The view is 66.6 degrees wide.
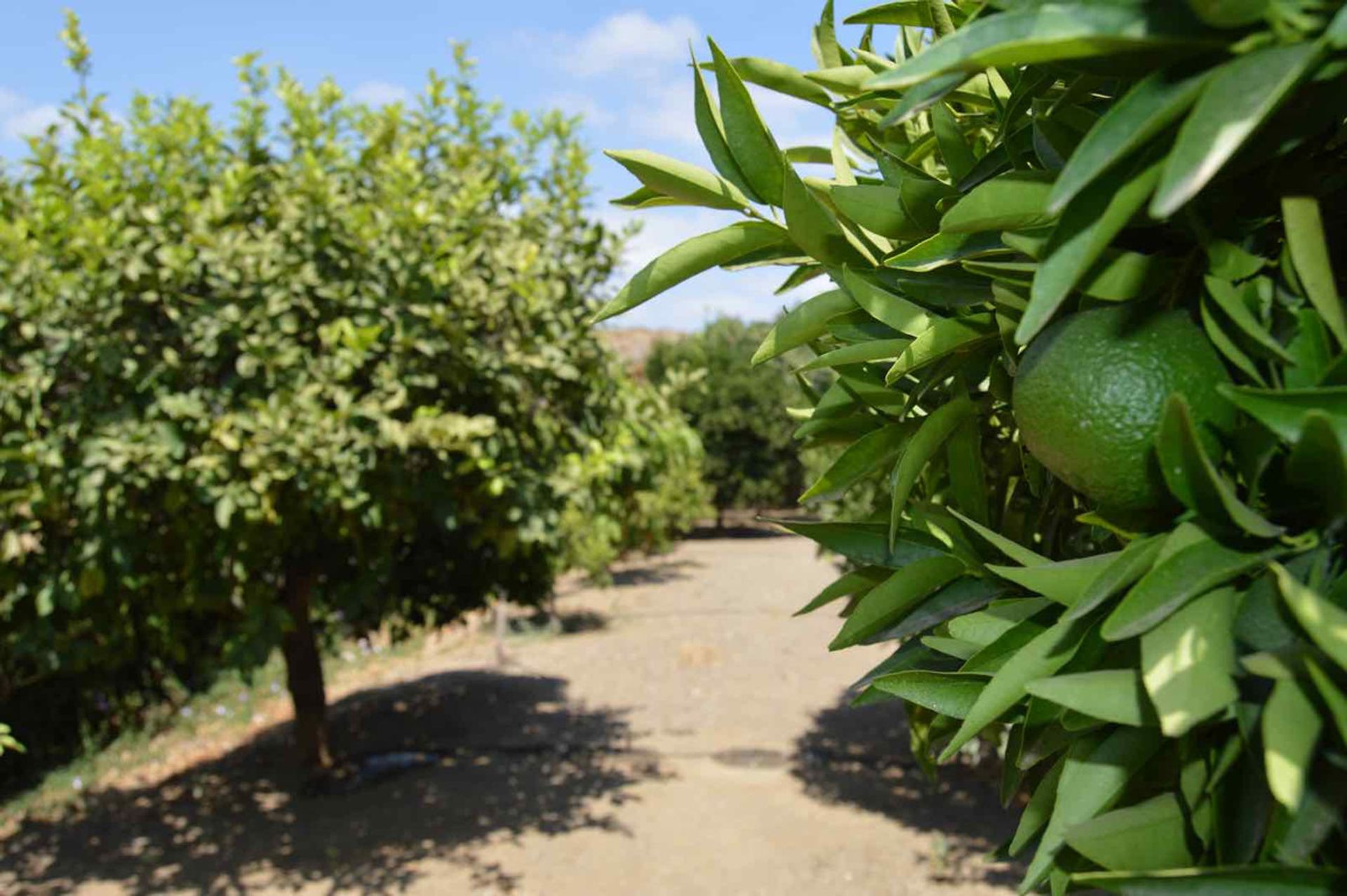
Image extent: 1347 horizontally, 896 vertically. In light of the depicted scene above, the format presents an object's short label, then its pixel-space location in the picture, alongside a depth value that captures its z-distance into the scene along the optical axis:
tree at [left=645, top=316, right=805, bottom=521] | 23.61
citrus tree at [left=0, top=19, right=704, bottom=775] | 4.25
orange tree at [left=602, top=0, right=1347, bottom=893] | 0.50
